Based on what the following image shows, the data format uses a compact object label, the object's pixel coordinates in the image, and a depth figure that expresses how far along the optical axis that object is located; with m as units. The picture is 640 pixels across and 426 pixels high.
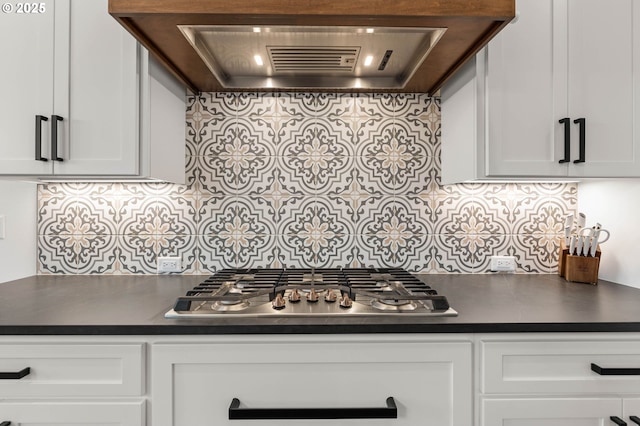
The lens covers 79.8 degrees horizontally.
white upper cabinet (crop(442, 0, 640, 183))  1.38
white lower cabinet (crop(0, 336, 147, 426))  1.01
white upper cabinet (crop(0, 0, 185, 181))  1.35
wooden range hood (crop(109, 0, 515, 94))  1.12
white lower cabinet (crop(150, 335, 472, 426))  1.02
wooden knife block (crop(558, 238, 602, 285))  1.56
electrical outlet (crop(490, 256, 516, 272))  1.75
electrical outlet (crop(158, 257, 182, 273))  1.73
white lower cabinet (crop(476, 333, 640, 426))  1.04
